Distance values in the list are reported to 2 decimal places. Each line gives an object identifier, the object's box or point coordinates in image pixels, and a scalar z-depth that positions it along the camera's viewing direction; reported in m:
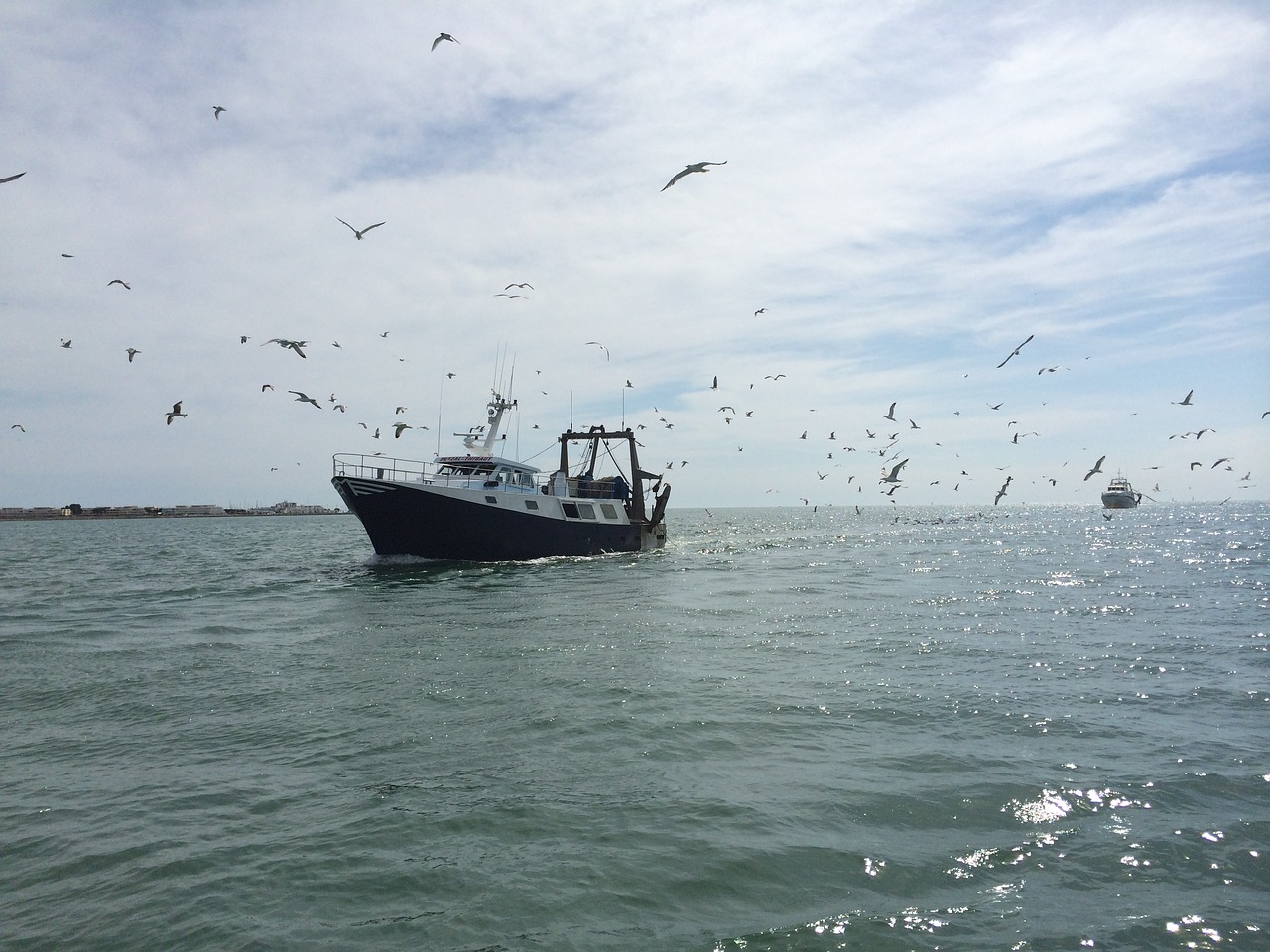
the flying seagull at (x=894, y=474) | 26.81
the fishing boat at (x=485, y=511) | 31.33
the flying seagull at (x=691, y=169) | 11.63
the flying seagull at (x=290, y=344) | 18.62
